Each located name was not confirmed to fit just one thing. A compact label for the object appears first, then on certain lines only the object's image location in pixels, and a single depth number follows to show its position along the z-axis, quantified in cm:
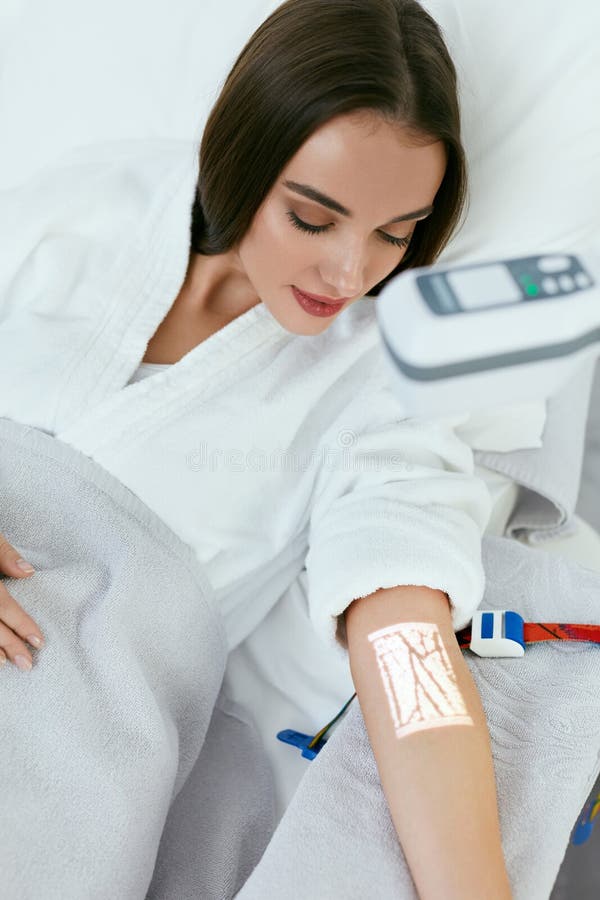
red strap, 113
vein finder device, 56
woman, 103
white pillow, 135
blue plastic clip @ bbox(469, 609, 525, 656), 113
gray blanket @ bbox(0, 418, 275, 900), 97
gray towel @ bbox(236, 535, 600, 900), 90
